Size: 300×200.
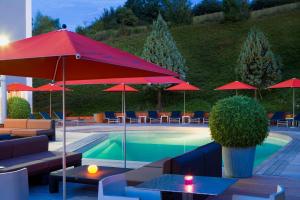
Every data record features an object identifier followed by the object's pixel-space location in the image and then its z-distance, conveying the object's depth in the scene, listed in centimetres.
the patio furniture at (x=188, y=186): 394
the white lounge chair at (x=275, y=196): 350
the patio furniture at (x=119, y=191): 386
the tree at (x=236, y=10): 3709
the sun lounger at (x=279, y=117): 1920
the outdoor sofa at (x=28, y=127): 1354
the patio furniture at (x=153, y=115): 2217
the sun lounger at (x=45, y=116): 2098
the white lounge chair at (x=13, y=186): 450
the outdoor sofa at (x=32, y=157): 676
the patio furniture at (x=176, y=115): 2186
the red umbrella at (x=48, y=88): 2005
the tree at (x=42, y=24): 5294
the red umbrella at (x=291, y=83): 1781
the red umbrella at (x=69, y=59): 403
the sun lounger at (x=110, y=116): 2223
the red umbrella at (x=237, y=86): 2028
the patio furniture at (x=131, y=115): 2242
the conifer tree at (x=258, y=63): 2381
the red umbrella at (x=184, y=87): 2152
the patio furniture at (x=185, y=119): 2216
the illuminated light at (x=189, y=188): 391
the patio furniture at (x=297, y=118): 1845
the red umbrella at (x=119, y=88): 2027
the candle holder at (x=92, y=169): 640
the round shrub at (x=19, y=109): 1800
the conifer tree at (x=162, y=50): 2519
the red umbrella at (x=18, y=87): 1869
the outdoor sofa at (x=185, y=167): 495
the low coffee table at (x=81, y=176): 608
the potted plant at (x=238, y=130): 702
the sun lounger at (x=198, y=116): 2145
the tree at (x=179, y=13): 3972
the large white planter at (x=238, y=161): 730
